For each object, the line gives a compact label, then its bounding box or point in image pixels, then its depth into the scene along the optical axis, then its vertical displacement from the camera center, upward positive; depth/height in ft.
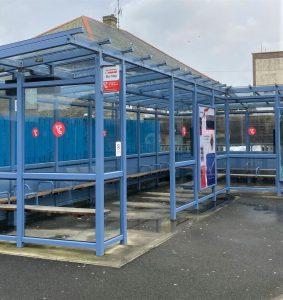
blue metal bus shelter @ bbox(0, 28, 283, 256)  13.88 +1.85
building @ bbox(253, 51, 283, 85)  119.68 +28.83
